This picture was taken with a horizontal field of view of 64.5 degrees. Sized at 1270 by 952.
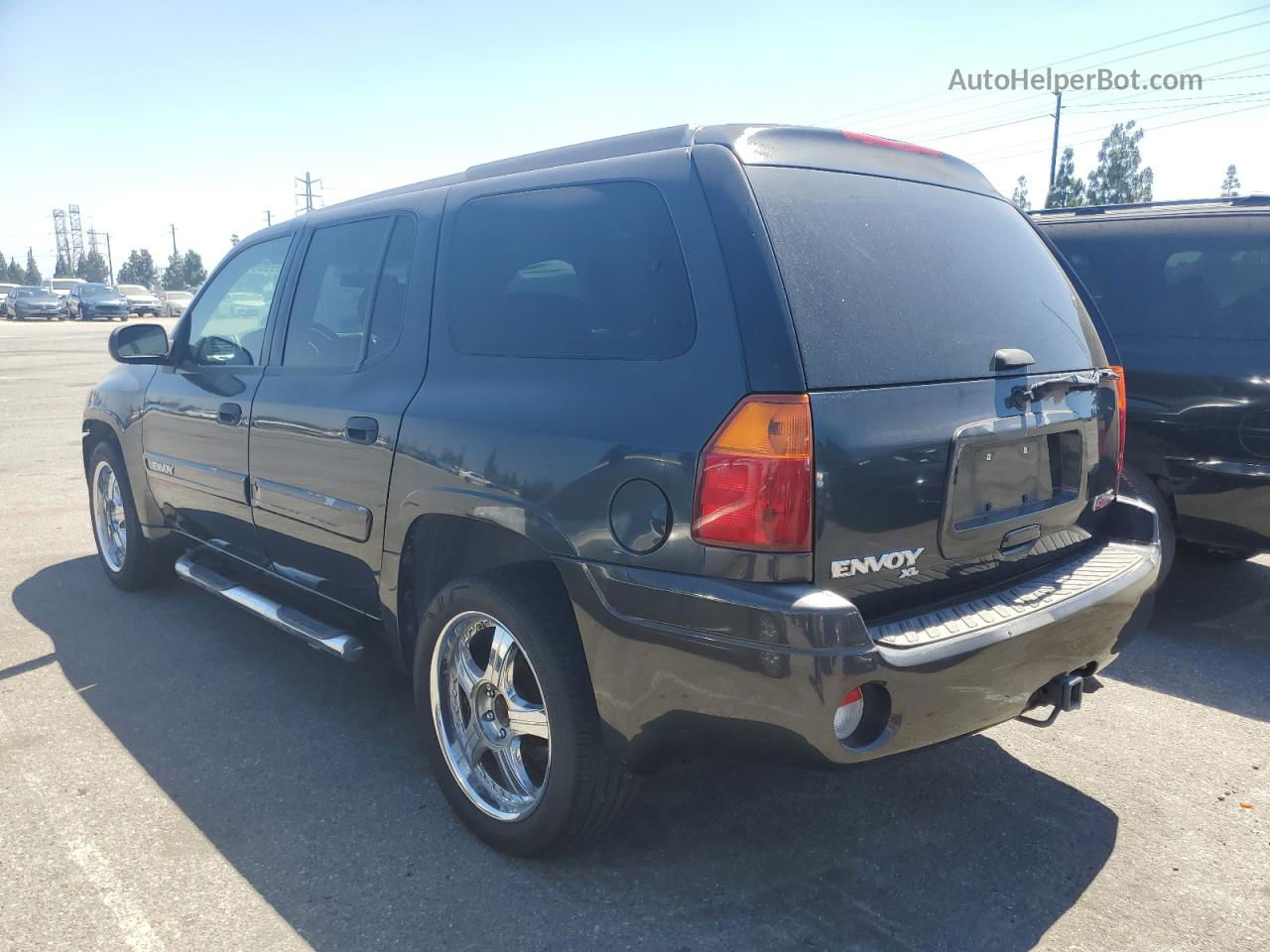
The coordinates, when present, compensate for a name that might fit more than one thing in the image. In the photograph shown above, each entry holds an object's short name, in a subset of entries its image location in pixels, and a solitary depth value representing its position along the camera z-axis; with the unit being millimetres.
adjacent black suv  4484
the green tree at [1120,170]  54312
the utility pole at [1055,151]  45188
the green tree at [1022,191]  57819
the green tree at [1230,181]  53925
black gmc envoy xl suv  2322
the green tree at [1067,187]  45303
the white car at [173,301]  51406
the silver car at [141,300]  47312
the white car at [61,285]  52438
